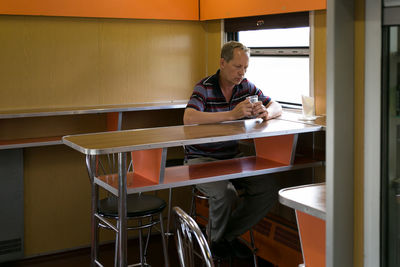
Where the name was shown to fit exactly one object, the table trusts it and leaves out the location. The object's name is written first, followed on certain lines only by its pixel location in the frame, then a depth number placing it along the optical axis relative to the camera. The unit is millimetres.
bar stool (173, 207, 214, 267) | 1536
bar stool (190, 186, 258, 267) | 3154
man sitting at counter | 3121
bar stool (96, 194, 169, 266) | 2797
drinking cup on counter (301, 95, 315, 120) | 3238
